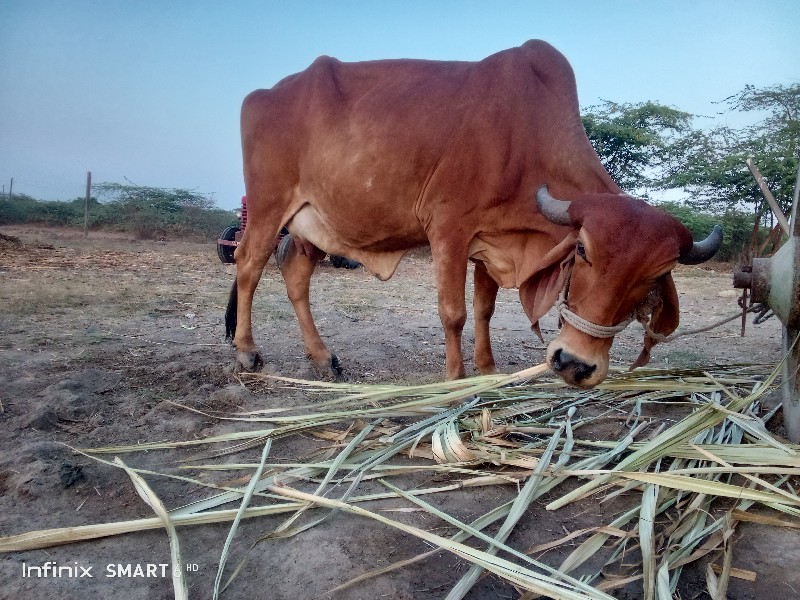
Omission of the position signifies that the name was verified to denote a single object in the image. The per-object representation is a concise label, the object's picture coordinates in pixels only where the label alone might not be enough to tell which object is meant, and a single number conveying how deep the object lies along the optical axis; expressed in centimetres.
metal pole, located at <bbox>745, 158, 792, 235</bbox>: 227
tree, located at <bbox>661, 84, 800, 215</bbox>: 1253
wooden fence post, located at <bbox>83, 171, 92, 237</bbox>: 1767
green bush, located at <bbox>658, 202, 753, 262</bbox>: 1370
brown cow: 245
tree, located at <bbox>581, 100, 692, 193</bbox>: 1706
